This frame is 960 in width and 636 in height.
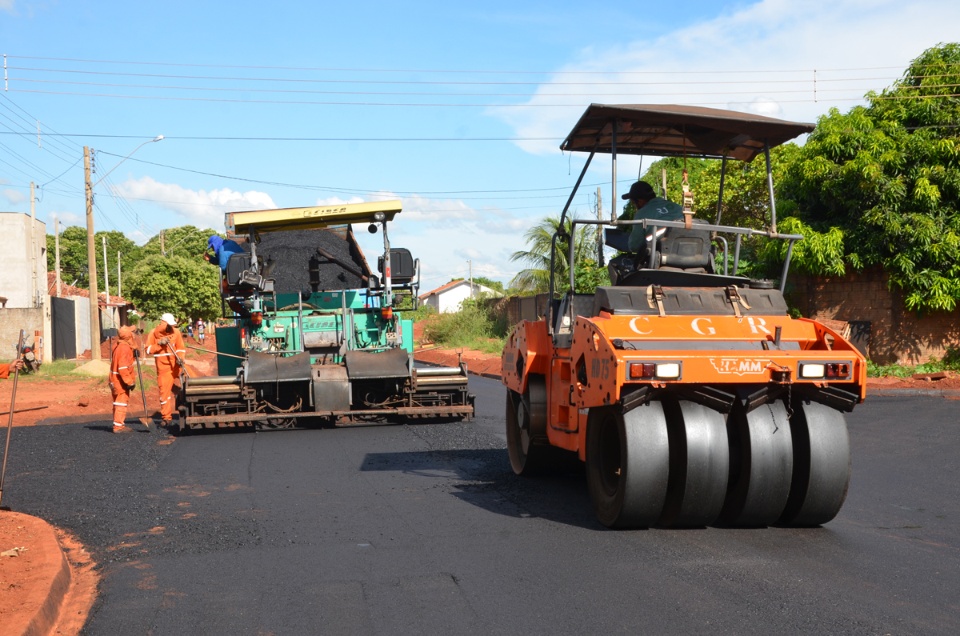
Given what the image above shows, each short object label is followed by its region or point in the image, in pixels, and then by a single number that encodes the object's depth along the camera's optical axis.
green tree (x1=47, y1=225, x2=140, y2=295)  71.75
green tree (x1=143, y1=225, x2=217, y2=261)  69.69
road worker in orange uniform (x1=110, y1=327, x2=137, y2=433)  13.41
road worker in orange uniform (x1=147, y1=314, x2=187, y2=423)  13.92
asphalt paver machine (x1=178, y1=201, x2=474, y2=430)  12.79
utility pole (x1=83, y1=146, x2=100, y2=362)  27.47
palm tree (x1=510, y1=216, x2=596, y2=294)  31.60
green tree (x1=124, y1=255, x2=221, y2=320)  47.53
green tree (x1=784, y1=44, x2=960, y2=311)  19.34
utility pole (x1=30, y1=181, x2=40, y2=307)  37.84
